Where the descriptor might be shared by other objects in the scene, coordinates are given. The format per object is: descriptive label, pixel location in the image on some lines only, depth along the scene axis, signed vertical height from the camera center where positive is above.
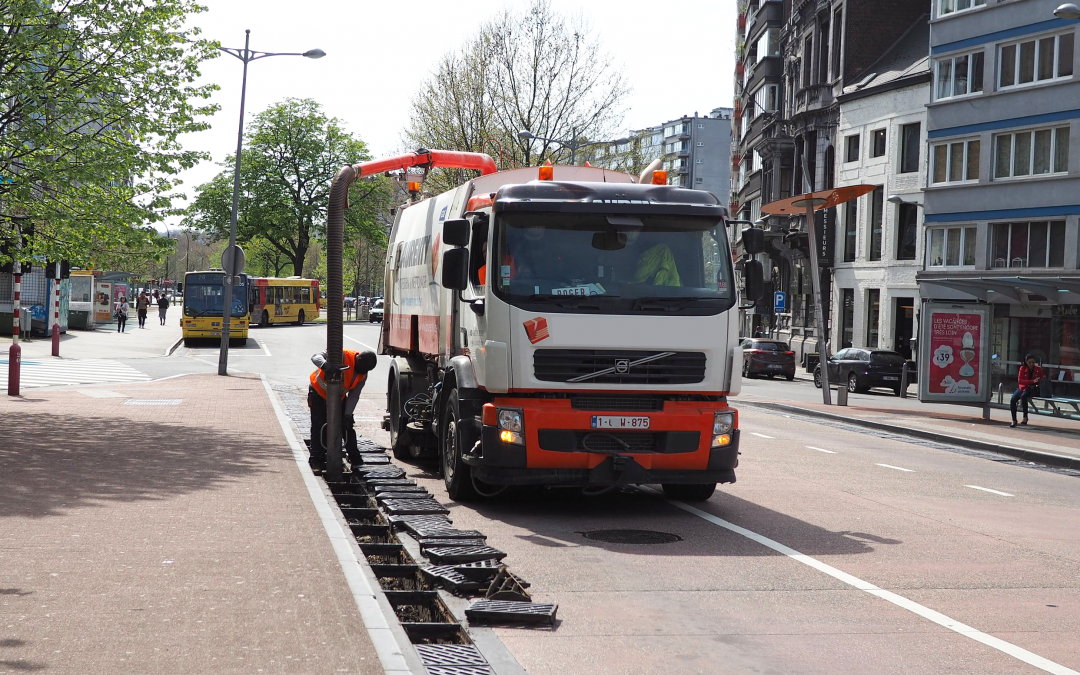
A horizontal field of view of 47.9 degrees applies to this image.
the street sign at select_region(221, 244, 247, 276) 29.70 +1.06
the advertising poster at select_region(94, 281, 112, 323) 62.71 -0.25
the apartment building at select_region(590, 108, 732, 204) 149.62 +21.49
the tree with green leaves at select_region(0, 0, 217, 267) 16.34 +2.54
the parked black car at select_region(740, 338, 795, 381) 41.88 -1.17
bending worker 12.90 -0.98
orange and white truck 10.02 -0.15
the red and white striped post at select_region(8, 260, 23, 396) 20.89 -1.31
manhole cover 9.36 -1.70
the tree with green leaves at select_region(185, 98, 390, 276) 85.81 +8.87
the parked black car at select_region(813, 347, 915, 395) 36.06 -1.17
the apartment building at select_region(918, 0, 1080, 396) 36.44 +5.62
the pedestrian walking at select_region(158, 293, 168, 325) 66.88 -0.34
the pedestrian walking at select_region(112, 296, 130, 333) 54.06 -0.66
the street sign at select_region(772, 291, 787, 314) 47.46 +1.00
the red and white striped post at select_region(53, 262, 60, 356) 35.15 -1.24
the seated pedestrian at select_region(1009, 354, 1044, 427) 24.25 -0.89
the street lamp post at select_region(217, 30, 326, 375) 29.84 +1.80
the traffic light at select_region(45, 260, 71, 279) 33.83 +0.68
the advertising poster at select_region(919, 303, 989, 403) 25.08 -0.46
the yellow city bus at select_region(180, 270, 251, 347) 47.84 -0.43
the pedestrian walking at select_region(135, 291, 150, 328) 63.48 -0.57
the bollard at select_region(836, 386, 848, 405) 28.22 -1.54
